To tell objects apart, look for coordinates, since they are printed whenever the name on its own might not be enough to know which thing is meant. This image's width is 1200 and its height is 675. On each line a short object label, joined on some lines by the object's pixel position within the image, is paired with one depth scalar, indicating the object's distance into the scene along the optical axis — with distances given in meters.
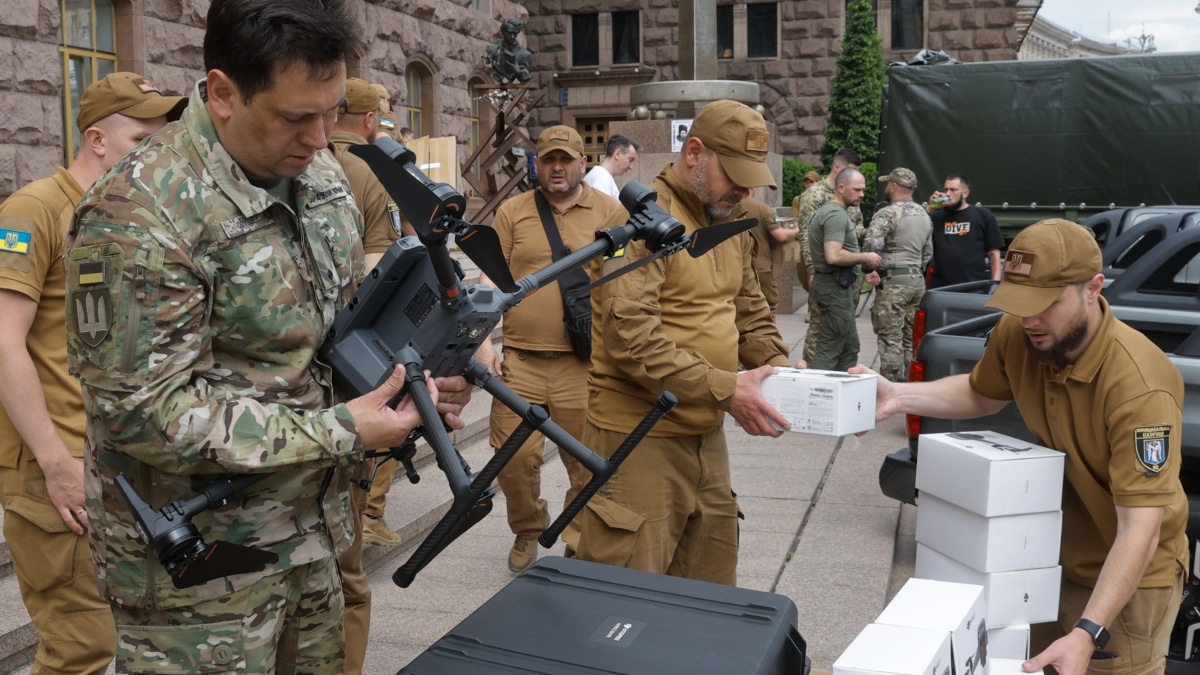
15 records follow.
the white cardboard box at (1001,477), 3.12
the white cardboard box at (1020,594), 3.14
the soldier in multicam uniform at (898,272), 9.86
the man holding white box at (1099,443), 2.93
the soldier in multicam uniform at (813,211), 10.09
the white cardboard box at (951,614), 2.49
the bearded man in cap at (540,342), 5.54
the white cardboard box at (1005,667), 2.81
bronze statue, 16.73
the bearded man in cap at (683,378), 3.40
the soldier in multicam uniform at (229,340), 1.92
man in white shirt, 9.25
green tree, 24.81
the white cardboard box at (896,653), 2.24
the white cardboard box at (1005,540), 3.15
